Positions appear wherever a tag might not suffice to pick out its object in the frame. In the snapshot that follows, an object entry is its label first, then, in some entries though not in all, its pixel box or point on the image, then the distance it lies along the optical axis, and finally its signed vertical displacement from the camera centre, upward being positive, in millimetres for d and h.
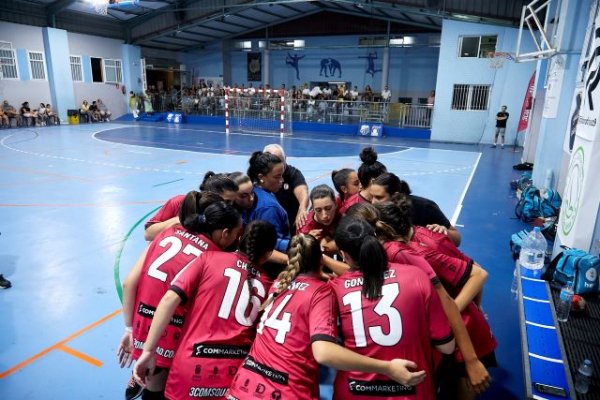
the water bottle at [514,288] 5090 -2376
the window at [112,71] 28469 +1409
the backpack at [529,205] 8016 -2062
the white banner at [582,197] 4668 -1130
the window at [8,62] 22641 +1500
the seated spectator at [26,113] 23359 -1362
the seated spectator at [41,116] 24141 -1562
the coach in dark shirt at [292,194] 4660 -1123
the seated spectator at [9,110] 22719 -1189
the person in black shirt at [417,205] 3535 -938
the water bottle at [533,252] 5254 -1961
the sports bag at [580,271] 4434 -1842
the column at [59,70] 24391 +1244
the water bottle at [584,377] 2895 -1975
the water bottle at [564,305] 3968 -2006
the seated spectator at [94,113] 27203 -1473
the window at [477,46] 20312 +2708
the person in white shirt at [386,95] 24753 +155
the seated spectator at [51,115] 24622 -1539
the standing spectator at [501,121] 19156 -957
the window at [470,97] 20984 +132
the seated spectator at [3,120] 22450 -1724
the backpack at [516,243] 6309 -2197
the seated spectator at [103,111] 27922 -1371
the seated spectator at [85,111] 26562 -1328
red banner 16188 -304
